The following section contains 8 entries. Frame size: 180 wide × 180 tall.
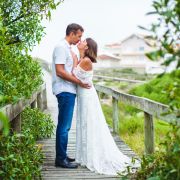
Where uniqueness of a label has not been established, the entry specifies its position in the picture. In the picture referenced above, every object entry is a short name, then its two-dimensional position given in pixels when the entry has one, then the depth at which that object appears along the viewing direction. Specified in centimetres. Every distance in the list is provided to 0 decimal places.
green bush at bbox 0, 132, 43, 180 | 389
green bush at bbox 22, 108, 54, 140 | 716
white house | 8638
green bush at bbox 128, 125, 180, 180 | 303
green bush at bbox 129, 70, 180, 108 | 1958
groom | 552
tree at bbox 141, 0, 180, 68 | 244
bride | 562
